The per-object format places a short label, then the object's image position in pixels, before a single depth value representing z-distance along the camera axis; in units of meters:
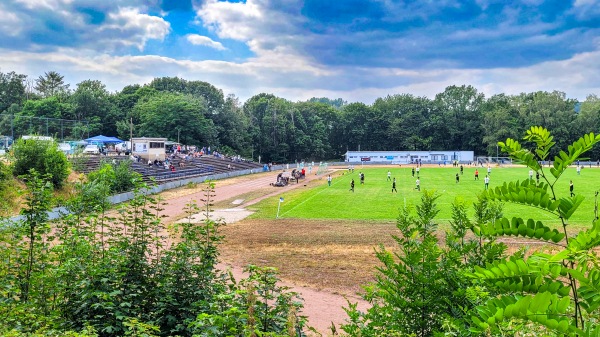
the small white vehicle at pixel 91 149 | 58.91
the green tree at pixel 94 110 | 83.44
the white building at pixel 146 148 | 62.44
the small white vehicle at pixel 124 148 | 63.10
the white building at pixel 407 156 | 105.12
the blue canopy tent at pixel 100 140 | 61.16
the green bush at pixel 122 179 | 39.94
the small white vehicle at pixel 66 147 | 50.16
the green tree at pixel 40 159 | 35.12
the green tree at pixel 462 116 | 113.88
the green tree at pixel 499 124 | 102.08
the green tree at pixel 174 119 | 82.75
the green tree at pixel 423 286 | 6.26
